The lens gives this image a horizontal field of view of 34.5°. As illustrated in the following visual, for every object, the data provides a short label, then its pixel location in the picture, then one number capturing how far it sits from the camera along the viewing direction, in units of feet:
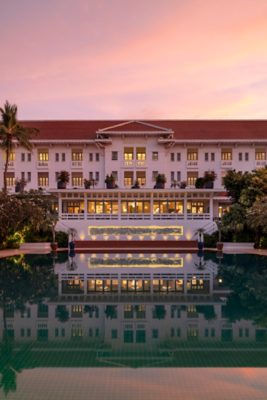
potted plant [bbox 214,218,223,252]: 116.47
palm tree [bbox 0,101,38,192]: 129.90
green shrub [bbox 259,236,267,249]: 117.50
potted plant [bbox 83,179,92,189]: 140.26
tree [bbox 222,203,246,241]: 117.39
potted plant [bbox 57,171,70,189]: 140.56
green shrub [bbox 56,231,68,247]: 127.85
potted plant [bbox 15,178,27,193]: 142.96
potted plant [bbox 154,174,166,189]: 140.87
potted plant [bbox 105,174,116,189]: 139.74
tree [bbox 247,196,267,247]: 106.83
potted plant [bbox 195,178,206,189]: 140.35
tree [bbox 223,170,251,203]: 124.77
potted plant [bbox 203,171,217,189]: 139.74
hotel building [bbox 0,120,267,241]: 156.76
